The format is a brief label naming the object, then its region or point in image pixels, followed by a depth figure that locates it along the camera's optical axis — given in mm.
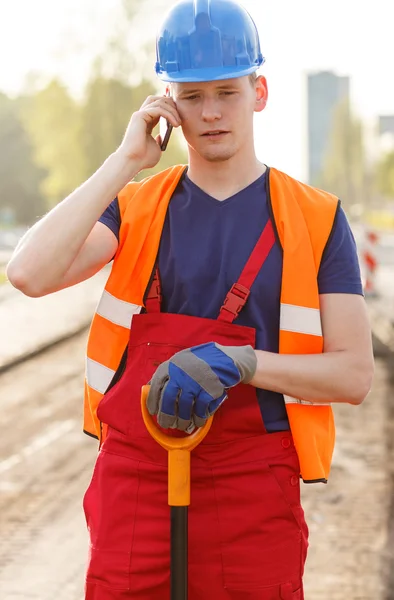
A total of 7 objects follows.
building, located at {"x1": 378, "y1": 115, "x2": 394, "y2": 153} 87375
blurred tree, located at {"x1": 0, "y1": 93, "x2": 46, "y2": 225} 65938
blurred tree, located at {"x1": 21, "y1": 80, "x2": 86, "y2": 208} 27844
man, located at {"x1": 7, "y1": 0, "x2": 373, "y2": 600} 2566
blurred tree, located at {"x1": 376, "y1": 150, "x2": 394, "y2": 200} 78875
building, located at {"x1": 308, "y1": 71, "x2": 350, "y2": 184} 187500
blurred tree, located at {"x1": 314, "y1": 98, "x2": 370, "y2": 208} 88750
